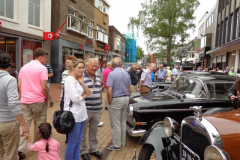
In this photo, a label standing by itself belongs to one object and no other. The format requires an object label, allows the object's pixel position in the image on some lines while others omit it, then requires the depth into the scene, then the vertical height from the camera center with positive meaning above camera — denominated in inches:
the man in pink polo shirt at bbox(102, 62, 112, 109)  281.4 -3.9
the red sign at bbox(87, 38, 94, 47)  790.2 +108.3
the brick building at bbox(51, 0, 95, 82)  584.8 +126.5
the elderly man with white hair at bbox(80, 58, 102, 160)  136.1 -26.6
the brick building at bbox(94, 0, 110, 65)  901.2 +200.3
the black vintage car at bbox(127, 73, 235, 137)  162.7 -27.6
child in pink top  100.3 -40.9
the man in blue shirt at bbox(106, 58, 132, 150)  155.4 -24.1
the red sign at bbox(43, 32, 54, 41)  500.6 +79.1
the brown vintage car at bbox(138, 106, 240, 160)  70.6 -29.2
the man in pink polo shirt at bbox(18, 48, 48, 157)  134.3 -15.8
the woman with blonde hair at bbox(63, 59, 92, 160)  108.1 -17.7
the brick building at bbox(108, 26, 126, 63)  1210.4 +176.1
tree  765.9 +206.3
